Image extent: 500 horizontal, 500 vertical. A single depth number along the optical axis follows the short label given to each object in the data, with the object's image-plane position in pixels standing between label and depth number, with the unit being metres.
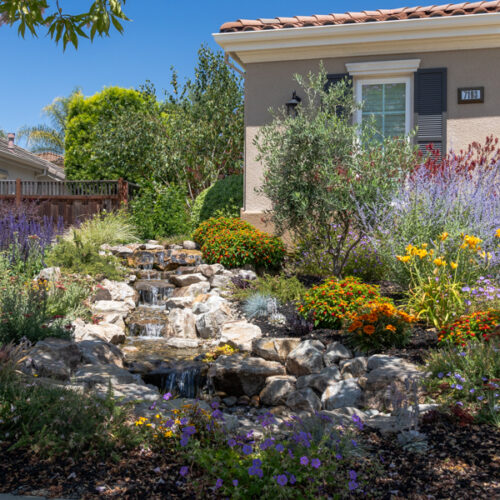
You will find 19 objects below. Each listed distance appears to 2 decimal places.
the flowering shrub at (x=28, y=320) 5.27
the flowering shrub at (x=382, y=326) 5.41
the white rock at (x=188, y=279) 8.70
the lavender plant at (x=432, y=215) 6.44
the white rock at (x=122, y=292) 8.11
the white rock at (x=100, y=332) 6.41
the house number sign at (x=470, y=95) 9.30
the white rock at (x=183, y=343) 6.93
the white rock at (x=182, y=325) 7.33
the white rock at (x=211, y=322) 7.20
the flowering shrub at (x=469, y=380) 3.63
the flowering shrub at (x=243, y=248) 8.86
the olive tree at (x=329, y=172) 7.30
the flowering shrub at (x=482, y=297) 5.36
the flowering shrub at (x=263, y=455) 2.57
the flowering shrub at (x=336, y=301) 6.03
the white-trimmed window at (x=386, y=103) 9.68
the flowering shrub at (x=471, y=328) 4.72
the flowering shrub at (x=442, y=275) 5.60
